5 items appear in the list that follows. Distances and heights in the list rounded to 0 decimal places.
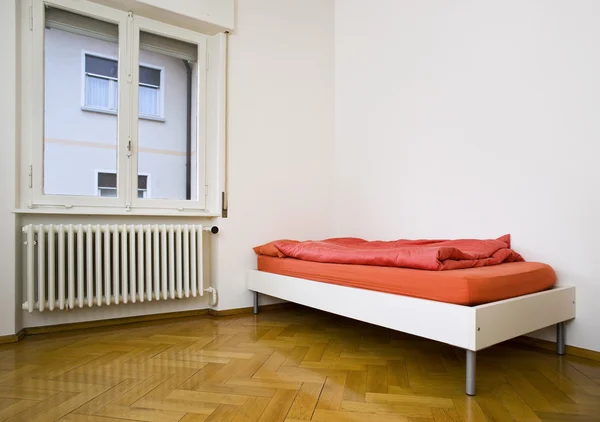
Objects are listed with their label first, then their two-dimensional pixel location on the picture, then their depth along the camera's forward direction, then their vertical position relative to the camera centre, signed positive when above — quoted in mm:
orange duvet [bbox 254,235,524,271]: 1769 -241
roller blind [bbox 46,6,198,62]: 2557 +1186
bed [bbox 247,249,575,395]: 1534 -406
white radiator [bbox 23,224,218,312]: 2340 -378
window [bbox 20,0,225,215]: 2461 +637
